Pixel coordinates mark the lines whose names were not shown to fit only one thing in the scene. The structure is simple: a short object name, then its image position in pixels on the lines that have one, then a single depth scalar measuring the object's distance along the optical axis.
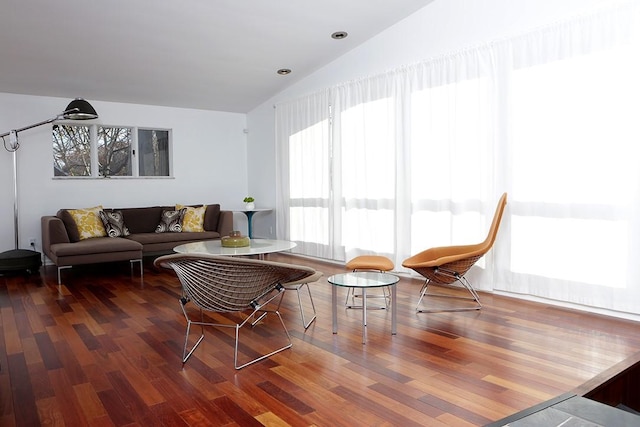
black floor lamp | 5.85
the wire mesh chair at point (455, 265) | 3.94
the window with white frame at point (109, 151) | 7.17
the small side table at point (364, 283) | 3.27
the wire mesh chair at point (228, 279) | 2.77
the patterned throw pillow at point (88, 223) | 6.25
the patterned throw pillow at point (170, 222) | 7.00
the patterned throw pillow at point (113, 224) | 6.52
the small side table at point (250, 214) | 7.76
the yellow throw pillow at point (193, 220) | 7.07
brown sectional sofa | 5.60
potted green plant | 7.72
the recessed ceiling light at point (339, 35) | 5.60
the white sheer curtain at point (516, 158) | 3.62
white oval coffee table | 4.25
